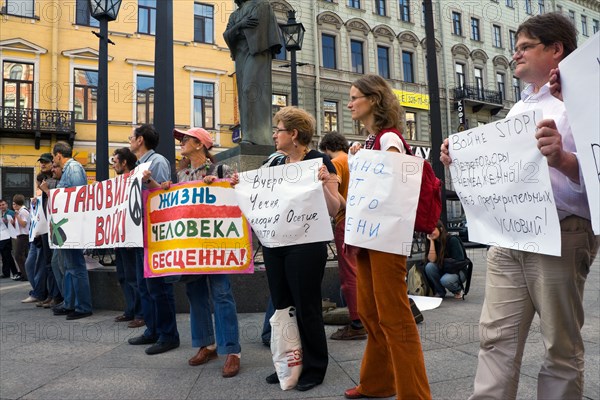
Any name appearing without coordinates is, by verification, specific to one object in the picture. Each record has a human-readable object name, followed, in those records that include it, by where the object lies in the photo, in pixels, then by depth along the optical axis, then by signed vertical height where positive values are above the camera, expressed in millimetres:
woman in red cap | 3252 -443
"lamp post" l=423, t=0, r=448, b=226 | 7430 +2258
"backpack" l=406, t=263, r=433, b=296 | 5727 -635
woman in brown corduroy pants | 2268 -367
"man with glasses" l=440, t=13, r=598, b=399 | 1753 -195
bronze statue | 6348 +2605
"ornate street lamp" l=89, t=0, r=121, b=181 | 7816 +3177
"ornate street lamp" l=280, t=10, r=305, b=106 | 10305 +4563
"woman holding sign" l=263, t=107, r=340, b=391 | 2867 -239
